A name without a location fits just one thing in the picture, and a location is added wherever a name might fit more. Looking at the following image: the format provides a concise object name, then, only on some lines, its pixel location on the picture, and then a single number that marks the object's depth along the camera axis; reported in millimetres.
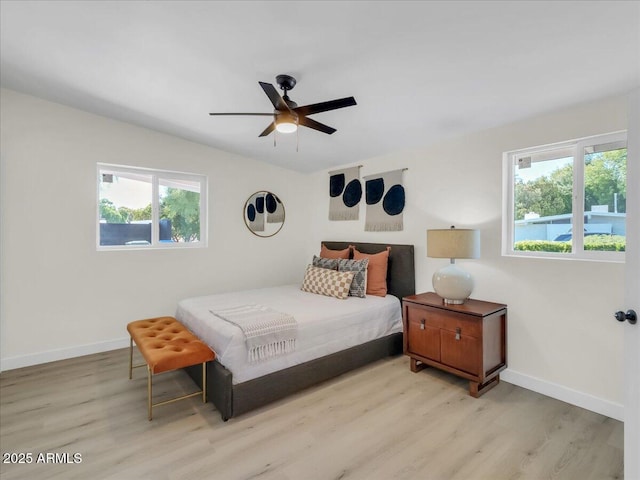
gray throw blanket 2277
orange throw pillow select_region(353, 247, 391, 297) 3559
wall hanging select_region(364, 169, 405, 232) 3709
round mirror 4461
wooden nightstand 2479
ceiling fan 1991
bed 2201
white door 1356
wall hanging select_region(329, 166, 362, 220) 4238
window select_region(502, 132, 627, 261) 2299
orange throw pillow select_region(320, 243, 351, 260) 4070
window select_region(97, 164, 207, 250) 3543
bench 2088
